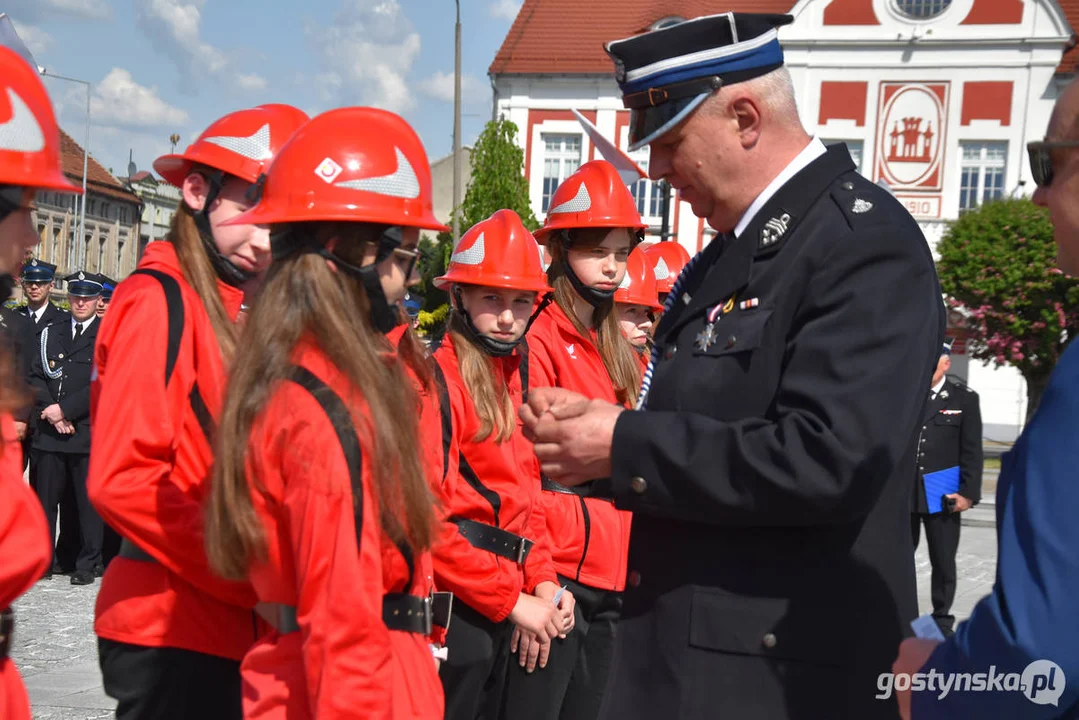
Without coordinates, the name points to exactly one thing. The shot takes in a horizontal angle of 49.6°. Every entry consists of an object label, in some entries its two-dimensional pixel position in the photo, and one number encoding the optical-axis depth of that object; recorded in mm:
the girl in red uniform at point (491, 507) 4043
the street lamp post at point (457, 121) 26609
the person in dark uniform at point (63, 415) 10133
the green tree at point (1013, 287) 30406
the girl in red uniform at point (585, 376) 4660
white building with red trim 36469
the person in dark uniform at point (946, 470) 9695
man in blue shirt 1608
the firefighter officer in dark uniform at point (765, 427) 2186
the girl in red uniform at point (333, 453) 2254
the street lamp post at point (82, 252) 52141
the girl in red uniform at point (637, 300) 6828
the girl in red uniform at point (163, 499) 2773
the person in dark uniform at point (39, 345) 10266
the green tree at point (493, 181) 30438
